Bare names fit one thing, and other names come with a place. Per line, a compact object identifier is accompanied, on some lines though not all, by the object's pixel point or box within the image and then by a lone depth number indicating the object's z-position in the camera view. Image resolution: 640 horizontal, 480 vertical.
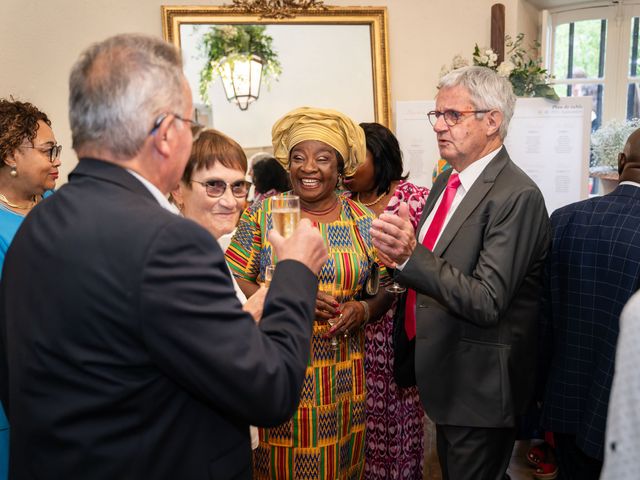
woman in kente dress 2.21
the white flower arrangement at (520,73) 3.81
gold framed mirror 3.93
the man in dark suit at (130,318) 1.01
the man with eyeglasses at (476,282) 1.85
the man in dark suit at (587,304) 2.12
